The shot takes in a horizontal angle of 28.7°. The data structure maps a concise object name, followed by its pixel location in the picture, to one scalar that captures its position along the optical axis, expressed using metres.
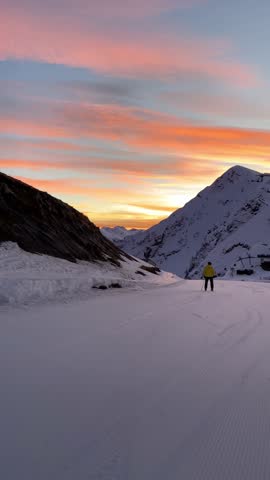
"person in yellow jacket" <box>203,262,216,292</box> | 26.92
